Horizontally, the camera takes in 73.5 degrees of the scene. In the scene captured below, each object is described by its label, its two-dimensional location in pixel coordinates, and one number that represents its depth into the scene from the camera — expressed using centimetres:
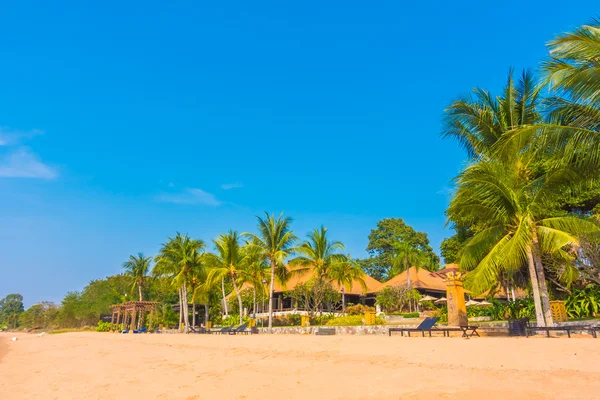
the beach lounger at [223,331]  2240
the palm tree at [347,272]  2447
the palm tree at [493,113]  1505
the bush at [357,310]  2746
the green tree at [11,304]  13988
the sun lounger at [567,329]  981
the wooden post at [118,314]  3619
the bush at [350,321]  2128
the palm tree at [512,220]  1188
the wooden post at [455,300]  1305
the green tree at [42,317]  5491
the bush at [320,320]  2447
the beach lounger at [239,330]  2153
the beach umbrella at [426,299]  2810
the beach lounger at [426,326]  1180
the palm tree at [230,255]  2703
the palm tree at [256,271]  2616
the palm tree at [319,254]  2458
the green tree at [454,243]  2088
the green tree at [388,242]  5200
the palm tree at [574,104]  929
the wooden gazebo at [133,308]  3144
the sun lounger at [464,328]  1121
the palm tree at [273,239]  2459
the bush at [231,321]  3191
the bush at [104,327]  3972
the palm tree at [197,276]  3058
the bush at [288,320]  2731
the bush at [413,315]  2744
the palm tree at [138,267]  4212
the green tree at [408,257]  3566
